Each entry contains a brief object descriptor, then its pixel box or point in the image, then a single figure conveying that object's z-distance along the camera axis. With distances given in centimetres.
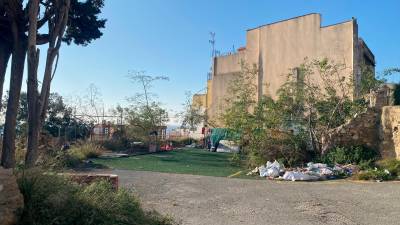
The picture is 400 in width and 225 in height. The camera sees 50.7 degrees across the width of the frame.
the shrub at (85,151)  1887
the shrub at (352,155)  1529
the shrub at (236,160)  1825
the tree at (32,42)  772
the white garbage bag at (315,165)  1423
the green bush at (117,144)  2631
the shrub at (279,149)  1625
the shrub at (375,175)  1272
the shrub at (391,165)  1312
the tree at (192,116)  3481
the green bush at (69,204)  454
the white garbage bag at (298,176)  1313
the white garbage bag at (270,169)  1398
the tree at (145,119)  2827
